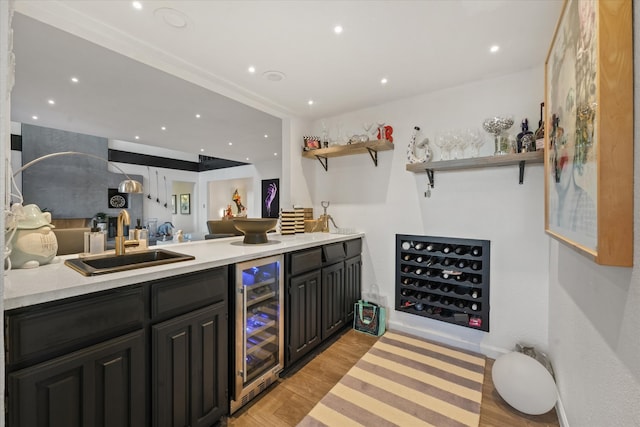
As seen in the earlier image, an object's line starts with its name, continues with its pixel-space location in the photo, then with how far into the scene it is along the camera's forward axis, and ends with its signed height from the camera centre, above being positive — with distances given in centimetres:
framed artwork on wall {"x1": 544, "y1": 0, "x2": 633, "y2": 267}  74 +25
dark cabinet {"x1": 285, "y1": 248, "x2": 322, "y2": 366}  199 -75
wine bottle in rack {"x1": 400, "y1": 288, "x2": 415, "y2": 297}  259 -82
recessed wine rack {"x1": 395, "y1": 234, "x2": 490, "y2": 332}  226 -63
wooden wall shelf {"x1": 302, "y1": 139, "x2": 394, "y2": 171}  264 +65
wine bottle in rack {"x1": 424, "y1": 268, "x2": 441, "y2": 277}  247 -59
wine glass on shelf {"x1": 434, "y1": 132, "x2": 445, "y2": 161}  231 +60
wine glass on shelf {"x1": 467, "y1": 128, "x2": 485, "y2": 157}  220 +60
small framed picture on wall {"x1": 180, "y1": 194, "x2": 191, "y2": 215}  955 +23
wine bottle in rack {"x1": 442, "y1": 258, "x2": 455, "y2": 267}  240 -48
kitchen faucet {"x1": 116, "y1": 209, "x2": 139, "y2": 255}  162 -13
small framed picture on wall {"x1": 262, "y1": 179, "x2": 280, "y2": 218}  746 +38
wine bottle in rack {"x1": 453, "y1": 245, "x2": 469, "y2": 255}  235 -37
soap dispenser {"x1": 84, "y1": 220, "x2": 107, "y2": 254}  161 -20
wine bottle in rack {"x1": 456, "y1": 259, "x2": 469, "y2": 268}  235 -48
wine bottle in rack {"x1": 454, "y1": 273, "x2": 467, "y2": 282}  234 -61
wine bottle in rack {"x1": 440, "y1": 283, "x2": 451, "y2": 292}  238 -71
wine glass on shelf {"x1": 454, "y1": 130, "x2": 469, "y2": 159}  223 +58
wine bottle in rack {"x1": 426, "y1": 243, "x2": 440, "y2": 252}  248 -36
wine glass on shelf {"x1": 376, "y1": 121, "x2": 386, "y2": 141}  269 +81
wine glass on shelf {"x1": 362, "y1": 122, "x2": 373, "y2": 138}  280 +89
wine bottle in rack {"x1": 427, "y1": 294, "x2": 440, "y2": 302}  245 -83
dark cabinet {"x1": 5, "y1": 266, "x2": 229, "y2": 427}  91 -62
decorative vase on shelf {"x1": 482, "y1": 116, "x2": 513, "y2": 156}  210 +64
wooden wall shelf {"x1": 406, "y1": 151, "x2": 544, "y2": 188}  193 +38
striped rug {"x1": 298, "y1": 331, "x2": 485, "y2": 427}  156 -124
